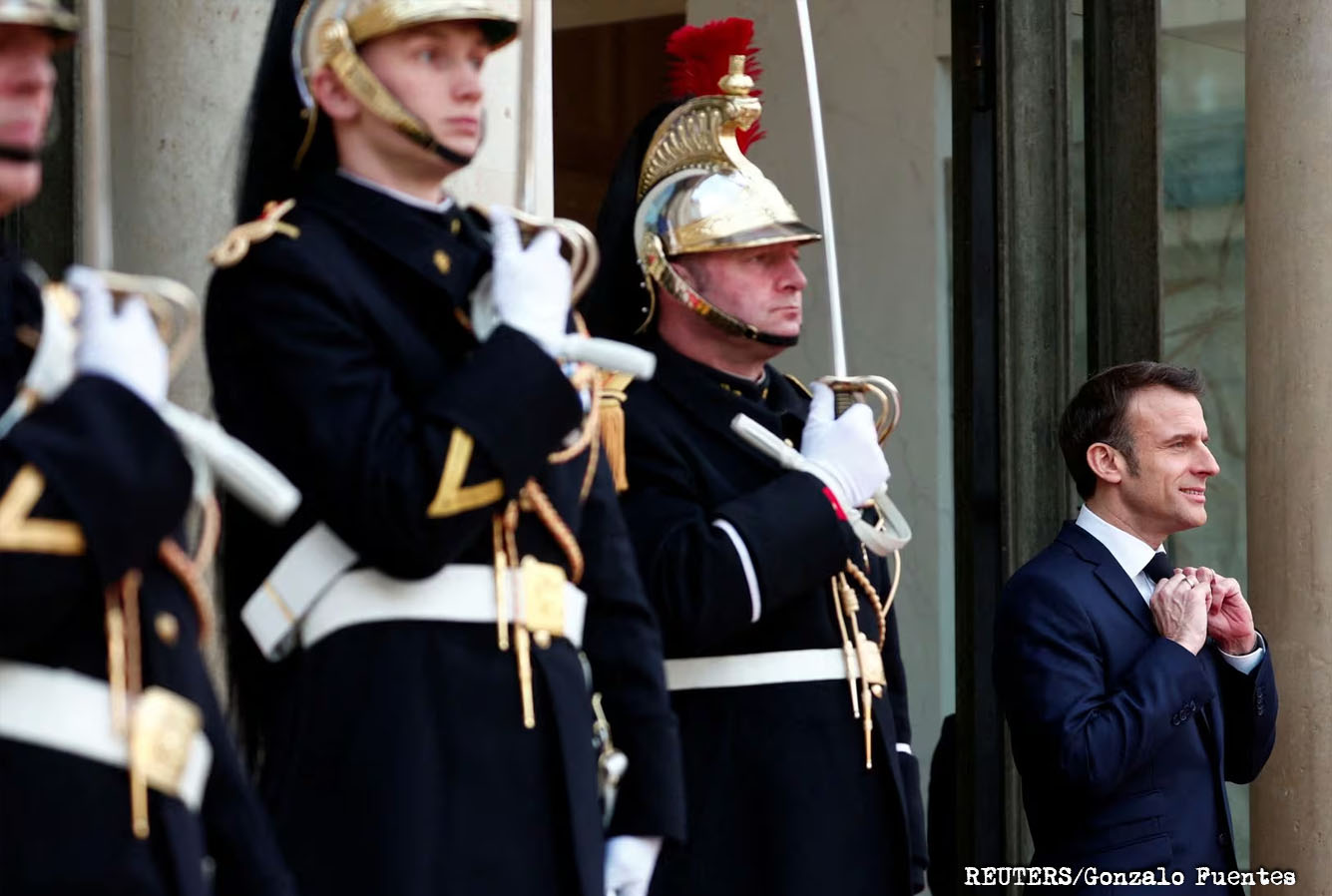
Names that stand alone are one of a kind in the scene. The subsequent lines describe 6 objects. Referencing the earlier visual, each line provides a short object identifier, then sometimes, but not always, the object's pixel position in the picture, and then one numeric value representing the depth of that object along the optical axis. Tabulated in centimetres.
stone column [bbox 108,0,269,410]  916
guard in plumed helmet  841
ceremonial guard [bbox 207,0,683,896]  641
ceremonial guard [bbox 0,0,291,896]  514
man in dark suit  962
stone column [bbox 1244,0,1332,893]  1238
